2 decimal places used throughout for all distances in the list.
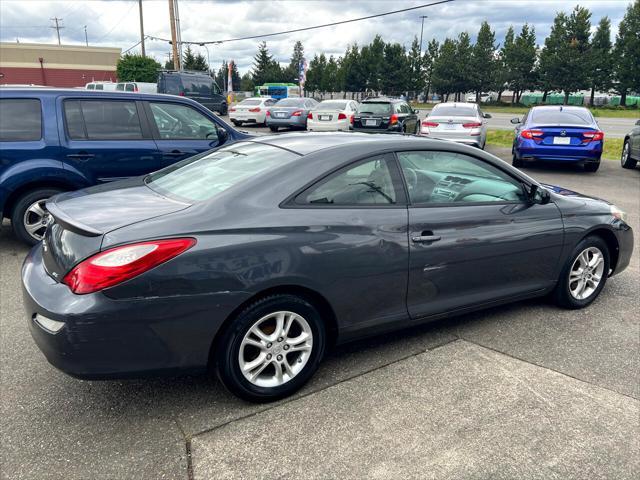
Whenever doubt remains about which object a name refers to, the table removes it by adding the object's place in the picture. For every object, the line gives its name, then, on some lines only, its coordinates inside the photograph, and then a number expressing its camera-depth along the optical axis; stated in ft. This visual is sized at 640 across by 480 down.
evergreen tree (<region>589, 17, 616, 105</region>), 174.29
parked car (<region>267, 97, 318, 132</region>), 67.87
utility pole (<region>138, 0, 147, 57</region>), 155.10
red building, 208.54
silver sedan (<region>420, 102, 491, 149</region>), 41.39
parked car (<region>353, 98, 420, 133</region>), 50.08
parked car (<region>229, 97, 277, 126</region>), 77.78
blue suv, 17.34
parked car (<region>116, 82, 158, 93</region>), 87.70
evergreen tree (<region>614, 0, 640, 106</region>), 170.91
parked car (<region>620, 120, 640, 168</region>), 37.14
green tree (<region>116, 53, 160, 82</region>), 174.50
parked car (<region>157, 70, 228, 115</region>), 80.48
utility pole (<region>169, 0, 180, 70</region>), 90.08
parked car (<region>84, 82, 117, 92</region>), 91.67
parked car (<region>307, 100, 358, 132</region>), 58.59
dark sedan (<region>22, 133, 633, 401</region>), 7.90
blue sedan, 34.83
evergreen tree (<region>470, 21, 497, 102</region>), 199.11
